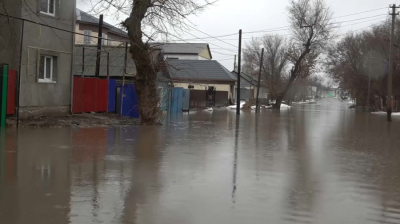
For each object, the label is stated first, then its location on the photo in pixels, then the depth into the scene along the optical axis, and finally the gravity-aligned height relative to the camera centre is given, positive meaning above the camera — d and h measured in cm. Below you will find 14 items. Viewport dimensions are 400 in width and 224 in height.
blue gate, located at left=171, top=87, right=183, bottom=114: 3297 +7
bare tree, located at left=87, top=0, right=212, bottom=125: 1794 +223
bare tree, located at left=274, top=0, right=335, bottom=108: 5297 +870
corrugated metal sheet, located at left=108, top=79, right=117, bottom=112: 2353 +28
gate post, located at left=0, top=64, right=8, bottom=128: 1505 +2
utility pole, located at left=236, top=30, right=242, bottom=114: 3616 +135
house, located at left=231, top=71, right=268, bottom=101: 7050 +253
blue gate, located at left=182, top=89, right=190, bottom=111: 3591 +17
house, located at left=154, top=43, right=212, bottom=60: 7025 +799
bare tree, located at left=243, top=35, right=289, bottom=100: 7191 +738
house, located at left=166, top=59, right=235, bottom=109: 4731 +233
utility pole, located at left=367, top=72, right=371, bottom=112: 5289 +270
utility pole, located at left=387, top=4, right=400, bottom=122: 3152 +187
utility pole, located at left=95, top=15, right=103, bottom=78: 2231 +228
